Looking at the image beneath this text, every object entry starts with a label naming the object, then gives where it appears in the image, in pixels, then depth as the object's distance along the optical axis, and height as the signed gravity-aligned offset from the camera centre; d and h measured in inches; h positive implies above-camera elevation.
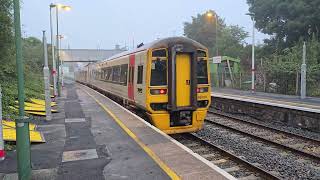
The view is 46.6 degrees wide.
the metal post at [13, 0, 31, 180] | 239.8 -37.4
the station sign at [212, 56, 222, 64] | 1492.2 +50.3
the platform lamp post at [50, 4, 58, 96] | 901.4 +90.0
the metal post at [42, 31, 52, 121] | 543.2 -29.2
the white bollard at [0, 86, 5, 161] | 303.7 -64.1
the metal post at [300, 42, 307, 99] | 943.7 -21.7
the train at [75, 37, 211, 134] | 443.8 -14.3
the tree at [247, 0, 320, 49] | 1336.1 +206.1
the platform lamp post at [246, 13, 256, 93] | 1244.5 -39.8
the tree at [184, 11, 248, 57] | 2105.1 +241.4
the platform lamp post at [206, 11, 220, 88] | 2568.9 +403.3
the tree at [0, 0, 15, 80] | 535.8 +63.5
